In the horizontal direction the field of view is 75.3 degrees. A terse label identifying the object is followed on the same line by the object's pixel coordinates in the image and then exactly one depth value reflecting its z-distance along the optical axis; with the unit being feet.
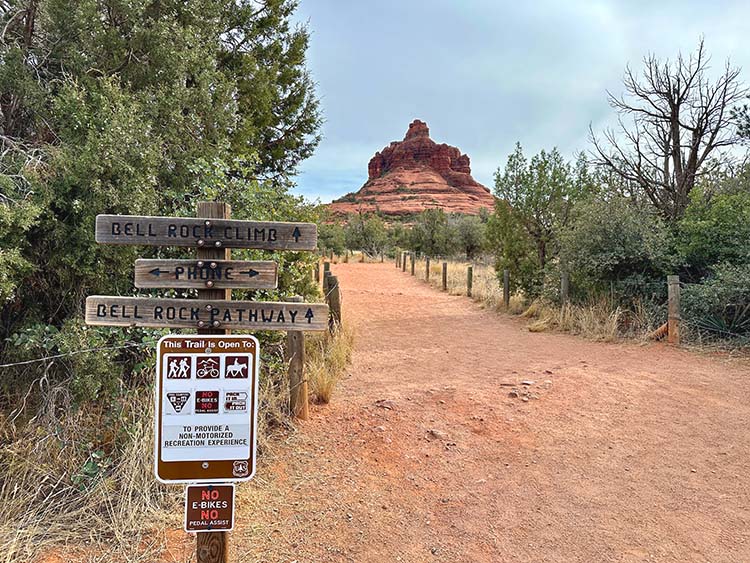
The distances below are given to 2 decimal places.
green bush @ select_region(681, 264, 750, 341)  26.58
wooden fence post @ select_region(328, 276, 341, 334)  27.25
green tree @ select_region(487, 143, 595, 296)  41.60
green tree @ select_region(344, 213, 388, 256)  147.13
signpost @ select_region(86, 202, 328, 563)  7.22
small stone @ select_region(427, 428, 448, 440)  15.19
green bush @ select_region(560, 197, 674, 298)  31.58
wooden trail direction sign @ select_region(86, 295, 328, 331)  7.87
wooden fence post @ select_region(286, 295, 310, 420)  15.51
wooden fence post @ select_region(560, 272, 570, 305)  35.81
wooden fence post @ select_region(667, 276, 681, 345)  27.43
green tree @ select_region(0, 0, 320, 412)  12.29
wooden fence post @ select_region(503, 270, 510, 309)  42.60
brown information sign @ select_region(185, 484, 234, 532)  7.41
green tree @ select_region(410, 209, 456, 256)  116.67
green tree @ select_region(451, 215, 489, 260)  115.24
